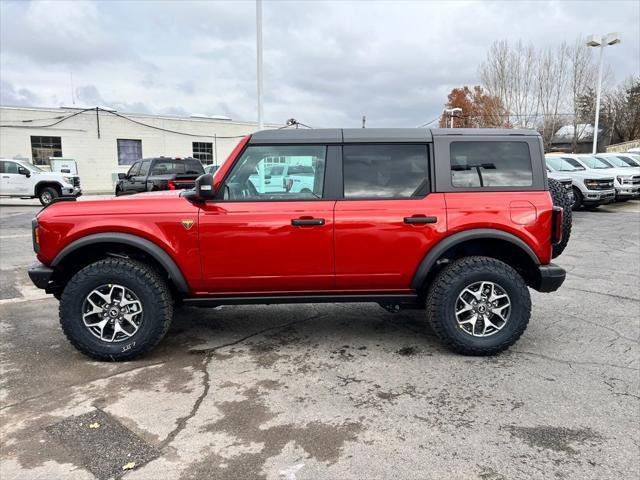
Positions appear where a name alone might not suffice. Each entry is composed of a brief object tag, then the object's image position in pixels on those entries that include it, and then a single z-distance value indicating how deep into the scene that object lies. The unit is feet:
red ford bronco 12.67
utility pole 39.37
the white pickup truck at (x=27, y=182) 60.95
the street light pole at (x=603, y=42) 74.33
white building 82.43
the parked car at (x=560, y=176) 44.73
